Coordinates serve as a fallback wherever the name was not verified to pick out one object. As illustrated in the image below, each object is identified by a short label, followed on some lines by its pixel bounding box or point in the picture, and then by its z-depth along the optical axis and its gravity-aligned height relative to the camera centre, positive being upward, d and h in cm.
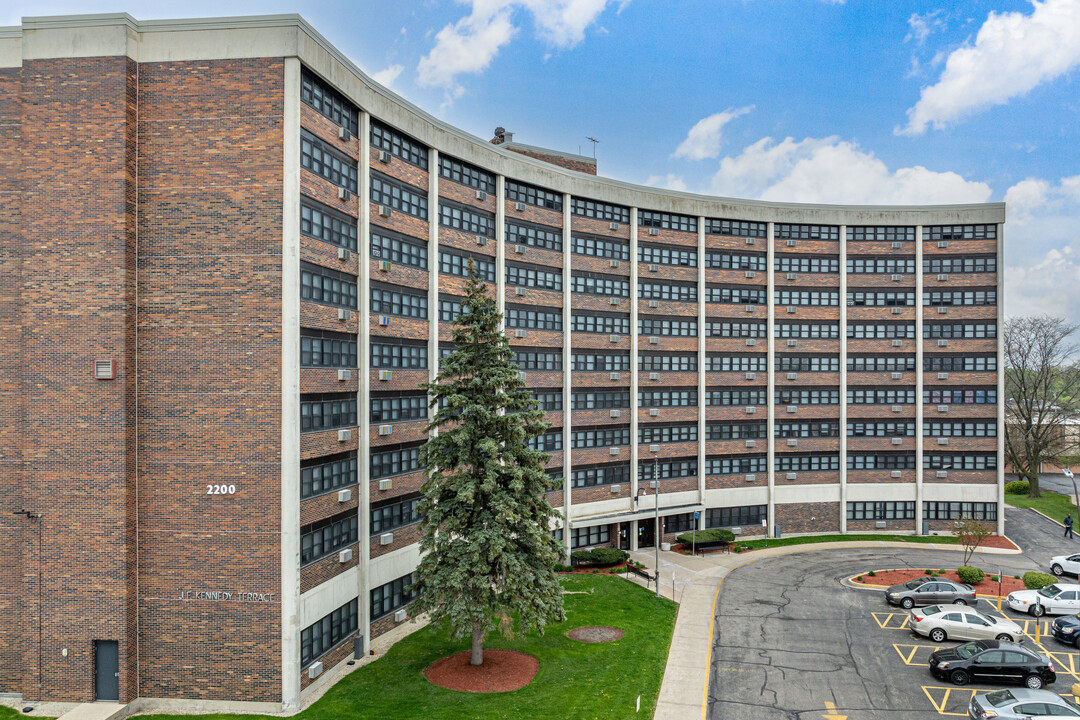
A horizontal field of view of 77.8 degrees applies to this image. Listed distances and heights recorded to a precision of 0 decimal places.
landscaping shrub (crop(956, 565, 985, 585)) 3488 -1124
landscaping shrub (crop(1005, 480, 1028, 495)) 6311 -1215
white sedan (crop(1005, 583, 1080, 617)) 3011 -1102
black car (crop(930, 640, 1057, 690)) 2302 -1065
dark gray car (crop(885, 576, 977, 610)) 3167 -1120
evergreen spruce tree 2314 -521
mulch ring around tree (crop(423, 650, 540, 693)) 2295 -1135
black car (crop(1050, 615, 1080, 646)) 2698 -1093
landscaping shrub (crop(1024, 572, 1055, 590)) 3306 -1099
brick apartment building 2202 +11
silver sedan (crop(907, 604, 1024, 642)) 2680 -1084
